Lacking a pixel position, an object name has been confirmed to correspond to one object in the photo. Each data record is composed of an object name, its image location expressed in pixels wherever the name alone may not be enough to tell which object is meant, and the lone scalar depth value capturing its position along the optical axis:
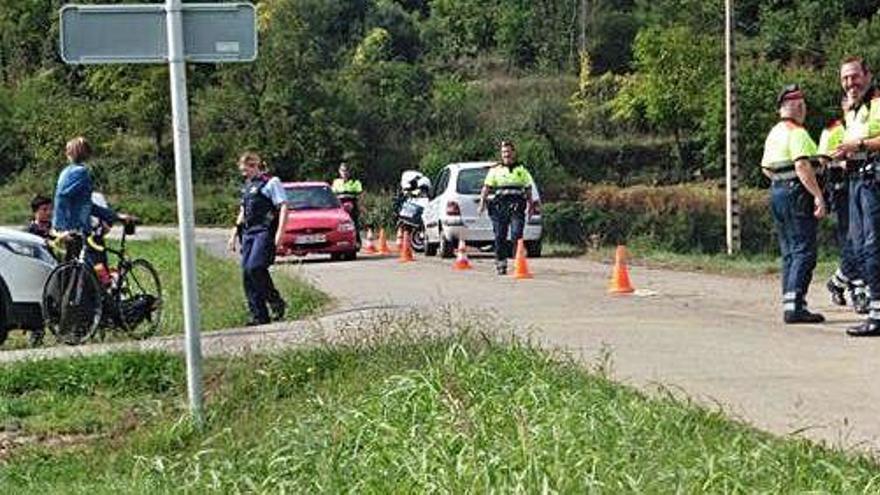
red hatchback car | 25.44
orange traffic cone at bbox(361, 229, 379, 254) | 30.17
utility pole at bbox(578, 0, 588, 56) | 71.35
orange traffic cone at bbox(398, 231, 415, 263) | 24.23
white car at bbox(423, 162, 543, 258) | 25.30
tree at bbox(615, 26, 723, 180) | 51.72
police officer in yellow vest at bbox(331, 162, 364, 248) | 30.08
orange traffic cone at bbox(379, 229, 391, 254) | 29.22
